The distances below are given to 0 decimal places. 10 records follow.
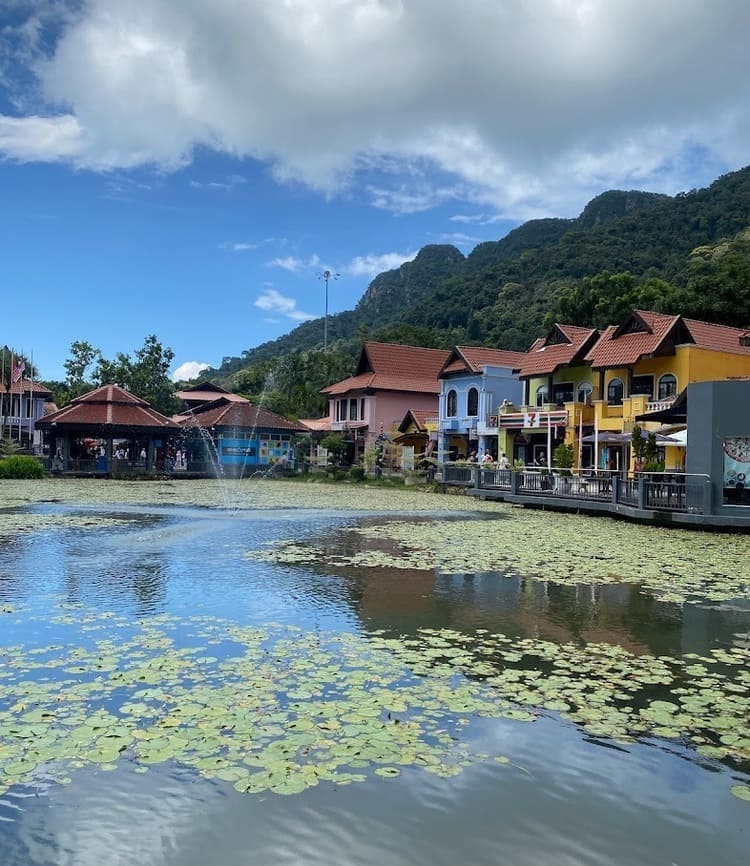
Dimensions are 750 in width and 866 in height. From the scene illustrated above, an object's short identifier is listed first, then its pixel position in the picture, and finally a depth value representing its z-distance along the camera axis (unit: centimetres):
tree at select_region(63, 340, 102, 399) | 5828
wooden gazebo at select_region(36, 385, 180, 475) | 4247
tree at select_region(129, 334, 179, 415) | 5622
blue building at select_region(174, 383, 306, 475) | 4866
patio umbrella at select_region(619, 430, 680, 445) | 2372
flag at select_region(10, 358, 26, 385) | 5862
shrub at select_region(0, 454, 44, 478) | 3816
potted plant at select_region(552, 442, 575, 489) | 3027
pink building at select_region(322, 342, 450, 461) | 5069
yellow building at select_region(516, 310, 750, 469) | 3136
